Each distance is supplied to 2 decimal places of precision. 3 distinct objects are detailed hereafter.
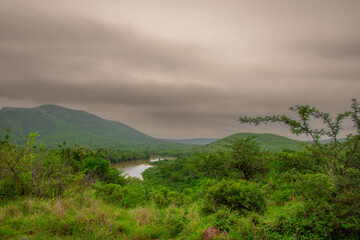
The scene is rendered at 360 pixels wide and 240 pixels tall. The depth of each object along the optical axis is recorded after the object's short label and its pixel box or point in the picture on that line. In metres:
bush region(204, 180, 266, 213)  6.61
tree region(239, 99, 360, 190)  4.45
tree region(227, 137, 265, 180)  20.73
